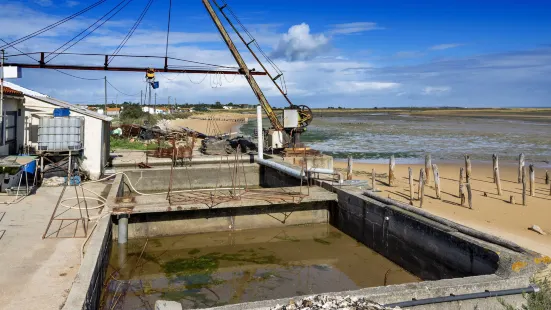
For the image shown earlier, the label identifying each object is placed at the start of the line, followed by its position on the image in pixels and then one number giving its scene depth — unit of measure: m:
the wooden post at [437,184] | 17.17
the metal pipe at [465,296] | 6.37
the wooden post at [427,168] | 20.55
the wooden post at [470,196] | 15.39
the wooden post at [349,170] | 19.85
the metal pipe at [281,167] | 15.57
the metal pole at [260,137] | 19.11
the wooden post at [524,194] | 16.05
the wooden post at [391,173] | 20.09
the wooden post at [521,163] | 20.03
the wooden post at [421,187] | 15.86
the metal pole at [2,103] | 14.46
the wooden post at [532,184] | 17.59
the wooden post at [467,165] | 19.49
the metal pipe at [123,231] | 11.90
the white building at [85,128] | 16.31
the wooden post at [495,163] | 19.17
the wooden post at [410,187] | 16.91
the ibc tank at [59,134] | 15.38
